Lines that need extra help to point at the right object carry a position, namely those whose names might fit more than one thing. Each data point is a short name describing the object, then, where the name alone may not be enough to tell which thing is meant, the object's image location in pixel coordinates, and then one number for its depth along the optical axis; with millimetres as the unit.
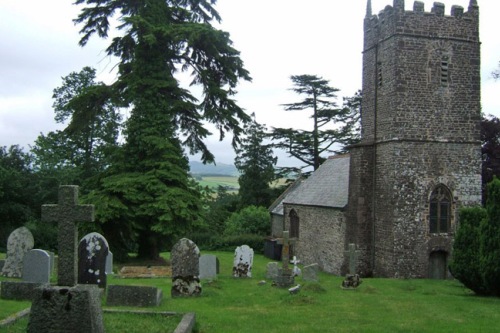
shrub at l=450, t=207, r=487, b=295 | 15883
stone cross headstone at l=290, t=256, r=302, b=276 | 19980
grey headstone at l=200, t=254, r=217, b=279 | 18016
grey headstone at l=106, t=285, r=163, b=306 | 11562
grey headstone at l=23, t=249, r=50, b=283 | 13961
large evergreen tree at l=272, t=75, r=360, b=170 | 47156
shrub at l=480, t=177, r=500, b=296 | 14750
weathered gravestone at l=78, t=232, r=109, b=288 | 13453
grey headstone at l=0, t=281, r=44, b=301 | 11914
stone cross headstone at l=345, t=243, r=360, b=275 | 17181
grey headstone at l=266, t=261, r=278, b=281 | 19172
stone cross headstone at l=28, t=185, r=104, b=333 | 7645
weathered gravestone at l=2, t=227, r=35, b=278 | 16375
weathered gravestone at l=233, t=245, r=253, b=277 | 19234
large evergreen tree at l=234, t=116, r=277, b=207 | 46344
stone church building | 21859
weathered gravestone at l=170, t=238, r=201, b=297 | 13695
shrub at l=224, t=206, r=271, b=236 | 39875
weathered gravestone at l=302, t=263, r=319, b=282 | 18562
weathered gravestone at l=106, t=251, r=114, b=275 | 18594
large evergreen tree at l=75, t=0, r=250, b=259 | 21969
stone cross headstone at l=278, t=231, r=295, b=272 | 16691
